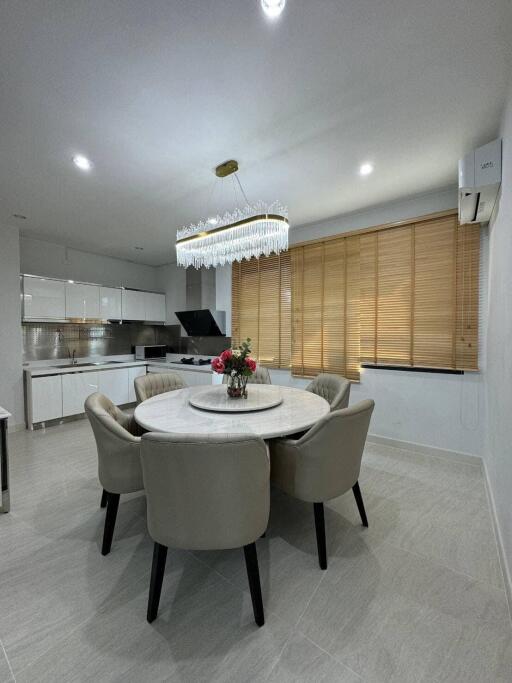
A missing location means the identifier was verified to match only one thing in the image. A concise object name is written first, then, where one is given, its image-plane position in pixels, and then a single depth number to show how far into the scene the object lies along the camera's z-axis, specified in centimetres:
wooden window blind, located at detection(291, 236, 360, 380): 360
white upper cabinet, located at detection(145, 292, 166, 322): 564
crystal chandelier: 221
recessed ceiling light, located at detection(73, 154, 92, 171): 233
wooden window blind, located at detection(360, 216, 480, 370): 288
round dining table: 172
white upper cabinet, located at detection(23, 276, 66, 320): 408
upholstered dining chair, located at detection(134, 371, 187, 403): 285
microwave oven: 561
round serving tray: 207
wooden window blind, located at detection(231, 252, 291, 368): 420
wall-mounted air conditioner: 193
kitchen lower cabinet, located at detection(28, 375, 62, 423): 396
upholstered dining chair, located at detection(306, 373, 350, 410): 239
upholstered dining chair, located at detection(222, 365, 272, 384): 350
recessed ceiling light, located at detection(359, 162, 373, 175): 249
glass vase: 246
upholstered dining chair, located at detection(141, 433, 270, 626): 119
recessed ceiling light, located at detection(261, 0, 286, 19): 120
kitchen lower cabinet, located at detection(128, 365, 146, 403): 515
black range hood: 480
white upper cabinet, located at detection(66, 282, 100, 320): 454
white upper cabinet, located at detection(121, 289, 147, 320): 526
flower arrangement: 239
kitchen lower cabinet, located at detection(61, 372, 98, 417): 427
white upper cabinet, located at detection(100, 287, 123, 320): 495
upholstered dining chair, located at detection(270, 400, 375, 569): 162
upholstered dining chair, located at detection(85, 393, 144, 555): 167
